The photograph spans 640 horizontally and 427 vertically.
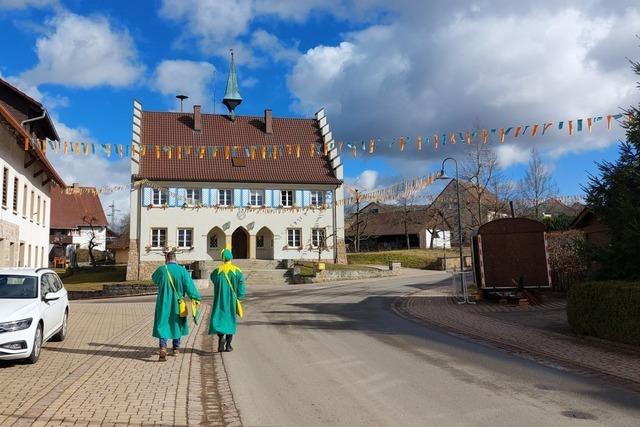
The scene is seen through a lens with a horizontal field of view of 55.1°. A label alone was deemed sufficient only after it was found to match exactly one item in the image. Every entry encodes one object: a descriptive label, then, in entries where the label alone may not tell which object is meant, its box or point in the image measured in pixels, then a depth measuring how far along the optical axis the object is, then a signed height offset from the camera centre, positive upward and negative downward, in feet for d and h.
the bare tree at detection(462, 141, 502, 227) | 140.56 +20.75
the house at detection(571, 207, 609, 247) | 71.05 +5.61
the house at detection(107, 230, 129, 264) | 197.06 +10.69
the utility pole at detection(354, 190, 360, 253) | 207.92 +16.29
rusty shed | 65.05 +2.01
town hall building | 145.79 +20.69
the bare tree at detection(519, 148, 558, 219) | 138.57 +16.37
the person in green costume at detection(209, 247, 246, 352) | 32.78 -0.88
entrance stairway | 128.67 +1.67
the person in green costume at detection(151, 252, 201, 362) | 30.96 -0.87
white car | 28.53 -1.40
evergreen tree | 37.63 +4.31
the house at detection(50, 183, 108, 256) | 242.99 +25.14
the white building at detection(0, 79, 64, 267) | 72.69 +14.25
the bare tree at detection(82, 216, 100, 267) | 169.78 +9.46
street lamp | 68.80 +4.55
